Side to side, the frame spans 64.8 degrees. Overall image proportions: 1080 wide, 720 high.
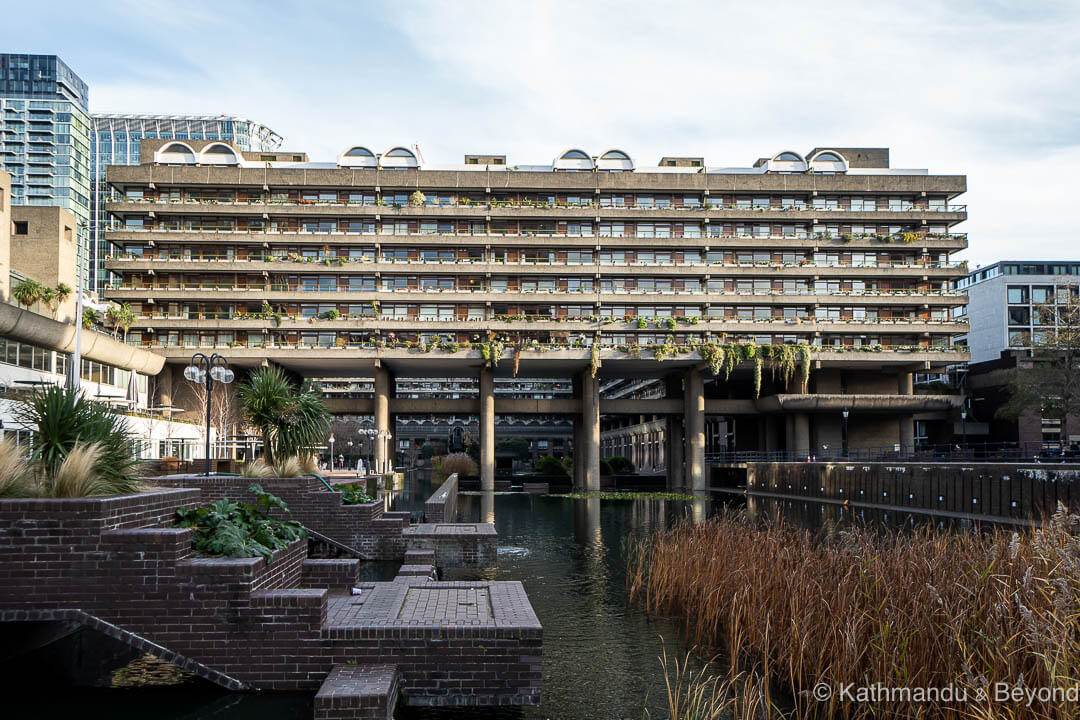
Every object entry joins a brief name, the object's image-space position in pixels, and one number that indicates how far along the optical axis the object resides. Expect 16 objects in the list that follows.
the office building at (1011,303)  101.76
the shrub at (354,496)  21.59
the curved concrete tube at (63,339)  39.56
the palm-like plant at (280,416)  24.34
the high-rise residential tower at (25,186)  197.25
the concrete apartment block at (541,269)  62.38
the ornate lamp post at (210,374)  23.44
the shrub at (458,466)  71.38
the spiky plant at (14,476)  10.01
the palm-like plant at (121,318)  58.78
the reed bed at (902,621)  6.80
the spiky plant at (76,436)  11.33
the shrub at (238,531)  10.85
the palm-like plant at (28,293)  51.72
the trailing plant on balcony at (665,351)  62.06
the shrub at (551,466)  74.31
